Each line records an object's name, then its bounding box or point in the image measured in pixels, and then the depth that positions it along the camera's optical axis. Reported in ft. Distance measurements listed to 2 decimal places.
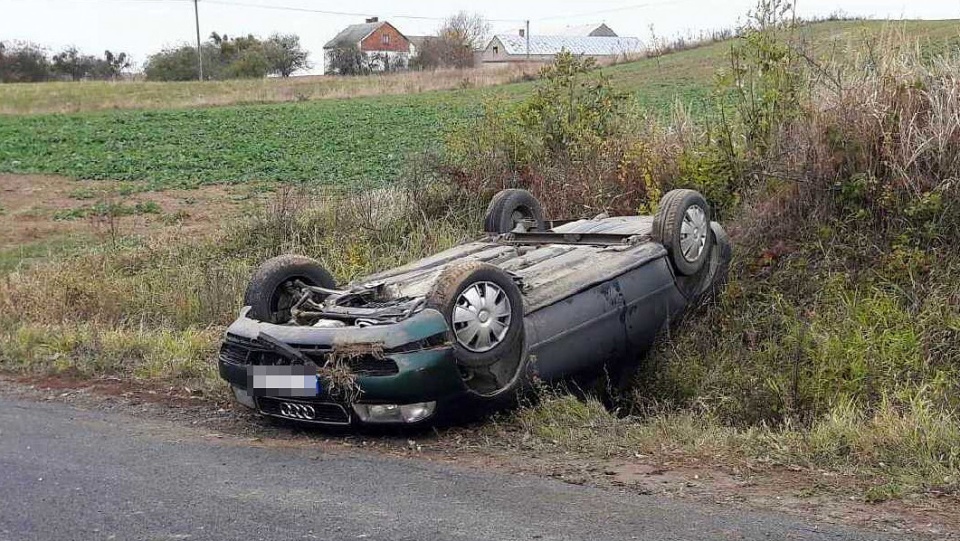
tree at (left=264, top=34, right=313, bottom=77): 273.13
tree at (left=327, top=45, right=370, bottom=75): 271.08
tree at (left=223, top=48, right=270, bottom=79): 263.70
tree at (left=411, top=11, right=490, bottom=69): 262.45
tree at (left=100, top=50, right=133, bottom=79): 275.18
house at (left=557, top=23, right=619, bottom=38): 355.23
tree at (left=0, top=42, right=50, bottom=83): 250.37
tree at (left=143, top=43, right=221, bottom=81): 259.60
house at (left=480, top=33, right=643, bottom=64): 327.47
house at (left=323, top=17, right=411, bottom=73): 342.23
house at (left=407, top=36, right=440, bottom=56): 280.98
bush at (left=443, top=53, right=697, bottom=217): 35.53
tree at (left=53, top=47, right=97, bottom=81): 265.75
